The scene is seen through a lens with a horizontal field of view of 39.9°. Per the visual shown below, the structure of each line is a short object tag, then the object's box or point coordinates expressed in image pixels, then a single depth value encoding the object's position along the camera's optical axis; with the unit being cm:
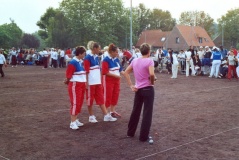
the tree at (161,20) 10356
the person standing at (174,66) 2183
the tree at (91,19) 6994
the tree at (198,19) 10044
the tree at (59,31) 6741
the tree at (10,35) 7259
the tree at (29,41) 8231
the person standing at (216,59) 2145
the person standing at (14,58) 3778
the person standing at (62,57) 3441
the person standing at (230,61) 2053
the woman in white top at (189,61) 2319
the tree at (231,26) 9088
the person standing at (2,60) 2154
